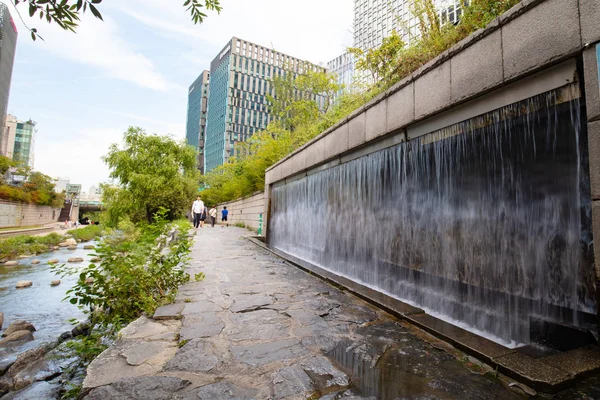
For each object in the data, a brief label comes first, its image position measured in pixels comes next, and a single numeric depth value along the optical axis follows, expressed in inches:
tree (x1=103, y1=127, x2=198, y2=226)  981.2
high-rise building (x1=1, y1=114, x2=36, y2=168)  3351.4
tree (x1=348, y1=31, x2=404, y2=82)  287.7
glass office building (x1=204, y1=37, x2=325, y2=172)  3336.6
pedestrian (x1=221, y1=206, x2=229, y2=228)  999.9
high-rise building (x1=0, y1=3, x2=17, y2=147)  2345.5
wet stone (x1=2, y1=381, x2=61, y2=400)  114.0
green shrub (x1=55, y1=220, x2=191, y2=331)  152.1
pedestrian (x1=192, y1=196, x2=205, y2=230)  717.9
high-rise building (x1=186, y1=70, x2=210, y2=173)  4163.4
